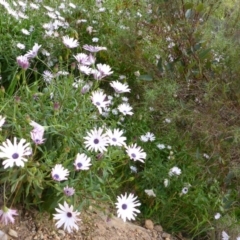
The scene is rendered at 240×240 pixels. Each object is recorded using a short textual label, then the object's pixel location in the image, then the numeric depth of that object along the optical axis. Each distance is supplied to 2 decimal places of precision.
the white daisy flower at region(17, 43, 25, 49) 2.16
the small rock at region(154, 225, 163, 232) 2.10
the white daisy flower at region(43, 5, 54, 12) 2.53
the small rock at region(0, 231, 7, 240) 1.55
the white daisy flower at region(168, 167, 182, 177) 2.11
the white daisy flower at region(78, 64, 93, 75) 1.83
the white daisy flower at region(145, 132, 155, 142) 2.24
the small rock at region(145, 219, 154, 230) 2.07
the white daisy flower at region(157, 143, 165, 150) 2.25
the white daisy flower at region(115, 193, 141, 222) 1.53
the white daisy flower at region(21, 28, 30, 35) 2.27
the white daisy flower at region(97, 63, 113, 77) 1.80
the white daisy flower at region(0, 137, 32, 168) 1.34
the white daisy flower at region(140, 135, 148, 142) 2.21
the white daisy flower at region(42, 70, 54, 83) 1.96
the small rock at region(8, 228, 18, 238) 1.60
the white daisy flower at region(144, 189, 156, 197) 2.07
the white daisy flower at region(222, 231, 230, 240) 2.02
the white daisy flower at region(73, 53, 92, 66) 1.85
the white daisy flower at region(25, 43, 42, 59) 1.87
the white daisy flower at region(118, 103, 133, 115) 1.88
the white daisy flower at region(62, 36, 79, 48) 1.94
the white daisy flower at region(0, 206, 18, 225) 1.34
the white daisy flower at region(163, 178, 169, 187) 2.09
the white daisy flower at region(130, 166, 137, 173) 2.14
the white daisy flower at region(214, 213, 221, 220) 2.04
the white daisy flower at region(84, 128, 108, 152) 1.55
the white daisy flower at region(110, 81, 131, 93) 1.83
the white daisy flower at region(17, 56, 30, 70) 1.65
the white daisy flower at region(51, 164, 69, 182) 1.43
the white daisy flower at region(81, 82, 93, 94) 1.72
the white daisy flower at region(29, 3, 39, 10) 2.55
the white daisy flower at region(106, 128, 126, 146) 1.61
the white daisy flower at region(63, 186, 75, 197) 1.47
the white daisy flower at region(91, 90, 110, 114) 1.63
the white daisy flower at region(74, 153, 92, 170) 1.48
